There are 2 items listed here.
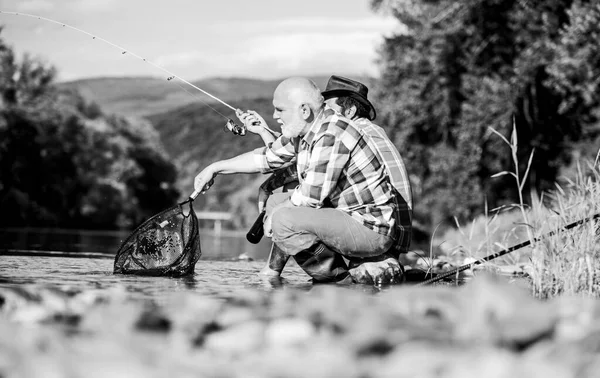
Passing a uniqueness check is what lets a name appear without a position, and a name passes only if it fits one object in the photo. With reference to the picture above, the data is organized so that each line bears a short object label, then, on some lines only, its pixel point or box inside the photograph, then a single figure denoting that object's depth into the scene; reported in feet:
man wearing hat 23.36
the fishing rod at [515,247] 20.29
